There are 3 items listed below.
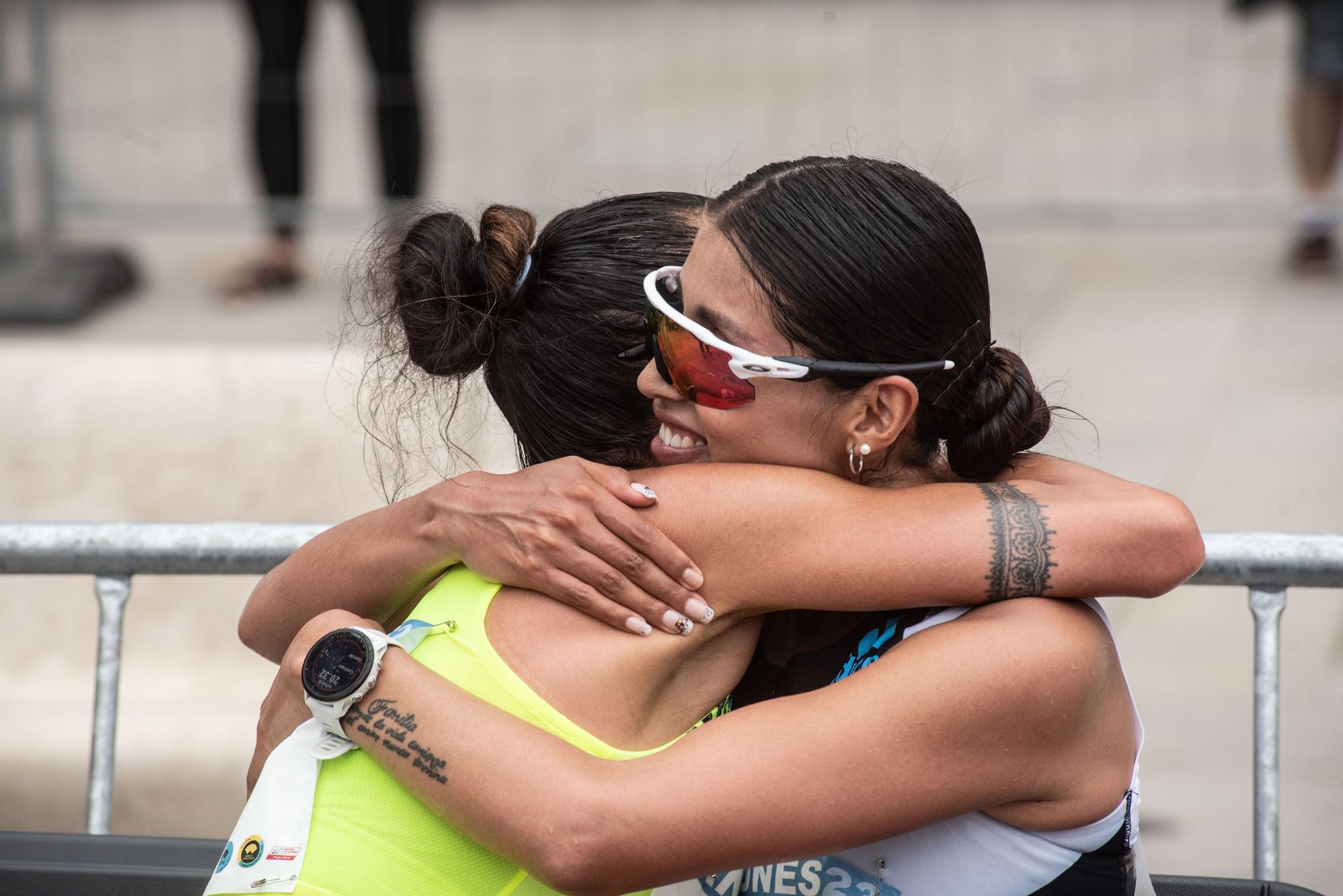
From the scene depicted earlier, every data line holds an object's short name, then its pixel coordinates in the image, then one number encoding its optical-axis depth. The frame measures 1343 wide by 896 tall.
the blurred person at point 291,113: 13.35
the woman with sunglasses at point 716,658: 2.88
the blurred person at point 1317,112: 13.42
